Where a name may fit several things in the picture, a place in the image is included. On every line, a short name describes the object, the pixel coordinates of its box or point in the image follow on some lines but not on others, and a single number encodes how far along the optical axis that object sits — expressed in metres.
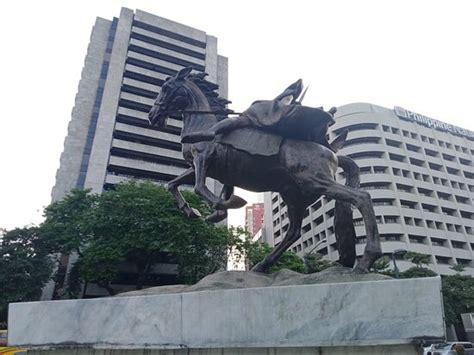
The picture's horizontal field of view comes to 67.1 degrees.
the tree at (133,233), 23.02
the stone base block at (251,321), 3.10
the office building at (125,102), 39.97
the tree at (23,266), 22.62
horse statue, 4.53
